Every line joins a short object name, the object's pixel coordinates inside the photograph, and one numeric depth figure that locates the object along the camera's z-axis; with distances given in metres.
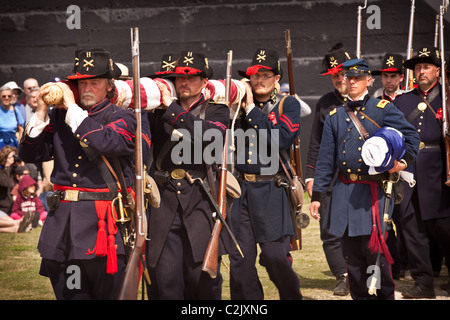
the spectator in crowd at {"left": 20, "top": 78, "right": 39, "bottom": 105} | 14.57
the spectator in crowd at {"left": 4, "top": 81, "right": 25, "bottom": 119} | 13.55
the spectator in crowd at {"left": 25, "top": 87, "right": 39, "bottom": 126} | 13.72
